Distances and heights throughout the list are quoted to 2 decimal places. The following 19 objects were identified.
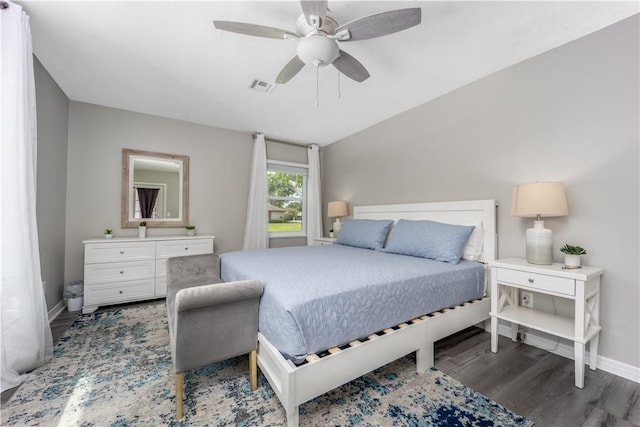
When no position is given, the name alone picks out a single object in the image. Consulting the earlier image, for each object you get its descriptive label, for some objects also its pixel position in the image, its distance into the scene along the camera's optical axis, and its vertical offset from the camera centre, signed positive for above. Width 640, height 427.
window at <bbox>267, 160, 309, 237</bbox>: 4.68 +0.29
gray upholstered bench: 1.35 -0.64
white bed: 1.28 -0.83
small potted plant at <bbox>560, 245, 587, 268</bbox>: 1.81 -0.30
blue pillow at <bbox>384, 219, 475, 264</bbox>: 2.32 -0.26
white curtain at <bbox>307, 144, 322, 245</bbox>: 4.88 +0.29
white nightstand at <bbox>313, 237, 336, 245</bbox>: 4.14 -0.47
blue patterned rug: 1.36 -1.11
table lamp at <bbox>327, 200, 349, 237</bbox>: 4.34 +0.03
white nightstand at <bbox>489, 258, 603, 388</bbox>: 1.65 -0.64
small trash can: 2.86 -0.95
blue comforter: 1.35 -0.50
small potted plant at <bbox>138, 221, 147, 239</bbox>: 3.35 -0.22
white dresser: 2.86 -0.66
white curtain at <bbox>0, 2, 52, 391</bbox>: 1.62 -0.01
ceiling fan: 1.49 +1.15
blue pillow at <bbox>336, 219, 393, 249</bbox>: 3.13 -0.26
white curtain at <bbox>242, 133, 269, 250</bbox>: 4.23 +0.17
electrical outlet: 2.22 -0.76
